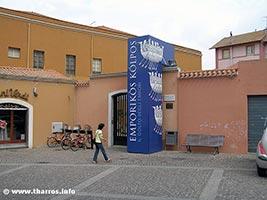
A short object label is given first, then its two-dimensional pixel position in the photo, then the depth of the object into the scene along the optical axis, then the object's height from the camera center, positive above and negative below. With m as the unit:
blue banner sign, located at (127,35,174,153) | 11.32 +0.64
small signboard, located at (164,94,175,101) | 12.17 +0.69
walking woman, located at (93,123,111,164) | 9.48 -1.07
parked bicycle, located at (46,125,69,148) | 13.62 -1.45
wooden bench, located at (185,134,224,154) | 10.99 -1.19
